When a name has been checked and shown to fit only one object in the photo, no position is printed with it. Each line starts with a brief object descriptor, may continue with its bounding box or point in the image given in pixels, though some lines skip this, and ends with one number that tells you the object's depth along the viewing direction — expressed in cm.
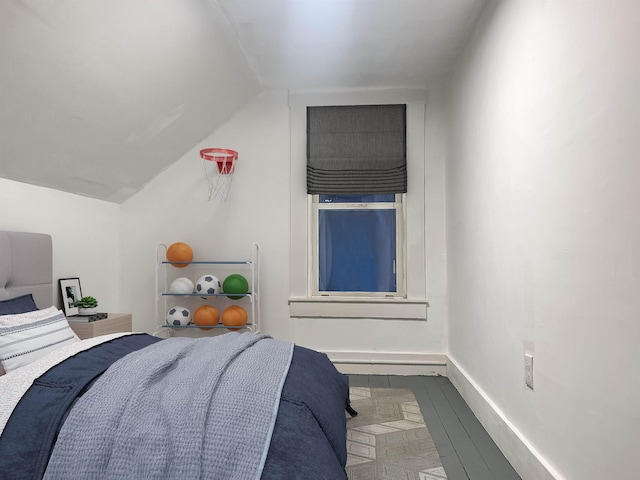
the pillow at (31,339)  205
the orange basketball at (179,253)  391
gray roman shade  404
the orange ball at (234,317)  381
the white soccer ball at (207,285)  382
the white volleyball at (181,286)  387
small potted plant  324
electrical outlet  210
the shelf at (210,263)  391
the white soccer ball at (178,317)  388
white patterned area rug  218
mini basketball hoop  416
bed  140
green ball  380
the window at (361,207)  405
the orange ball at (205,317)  381
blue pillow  237
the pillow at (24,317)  216
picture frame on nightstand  325
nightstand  306
